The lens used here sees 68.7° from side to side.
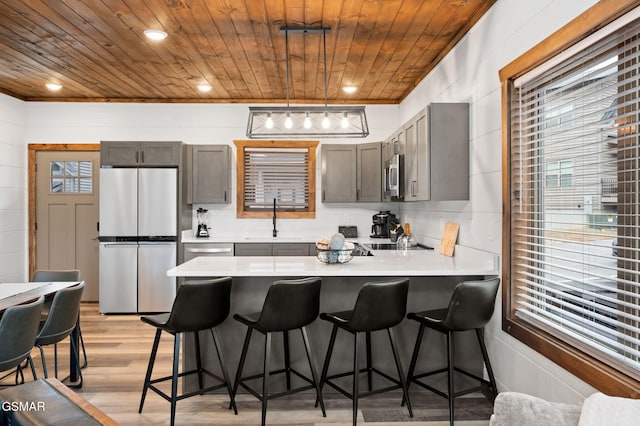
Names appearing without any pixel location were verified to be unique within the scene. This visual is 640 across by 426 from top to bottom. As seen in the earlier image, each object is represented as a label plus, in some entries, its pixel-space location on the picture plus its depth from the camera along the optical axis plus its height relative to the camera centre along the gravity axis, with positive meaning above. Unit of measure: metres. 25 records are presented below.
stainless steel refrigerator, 5.62 -0.34
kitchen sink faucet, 6.09 -0.15
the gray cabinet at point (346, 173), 5.89 +0.52
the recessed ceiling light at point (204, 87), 5.39 +1.49
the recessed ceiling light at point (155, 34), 3.67 +1.44
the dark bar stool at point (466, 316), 2.72 -0.60
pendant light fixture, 3.53 +0.79
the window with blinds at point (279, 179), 6.22 +0.47
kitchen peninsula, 3.18 -0.59
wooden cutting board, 3.95 -0.21
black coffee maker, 5.95 -0.13
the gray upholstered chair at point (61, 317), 3.04 -0.68
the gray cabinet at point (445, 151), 3.60 +0.49
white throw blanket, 1.24 -0.54
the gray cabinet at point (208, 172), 5.89 +0.54
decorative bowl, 3.27 -0.29
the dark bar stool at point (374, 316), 2.73 -0.62
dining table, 2.88 -0.52
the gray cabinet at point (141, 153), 5.71 +0.75
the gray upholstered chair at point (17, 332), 2.49 -0.64
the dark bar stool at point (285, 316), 2.72 -0.61
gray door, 6.12 +0.06
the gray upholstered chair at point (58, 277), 3.86 -0.51
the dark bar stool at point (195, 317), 2.71 -0.61
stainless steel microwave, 4.49 +0.37
